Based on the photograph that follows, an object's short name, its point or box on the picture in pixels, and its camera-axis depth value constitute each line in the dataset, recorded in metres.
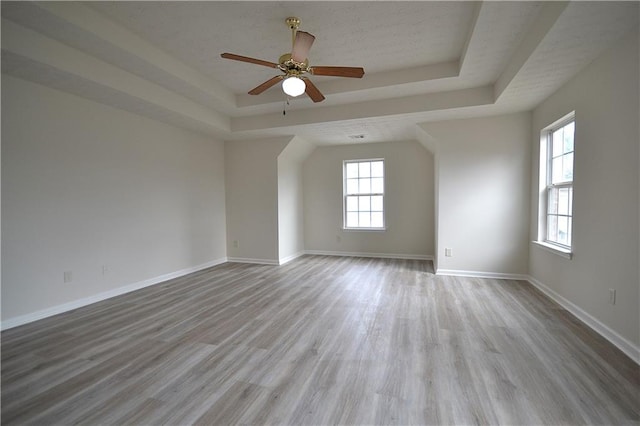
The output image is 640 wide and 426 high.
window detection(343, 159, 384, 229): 6.12
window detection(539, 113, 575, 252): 3.13
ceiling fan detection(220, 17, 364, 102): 2.34
